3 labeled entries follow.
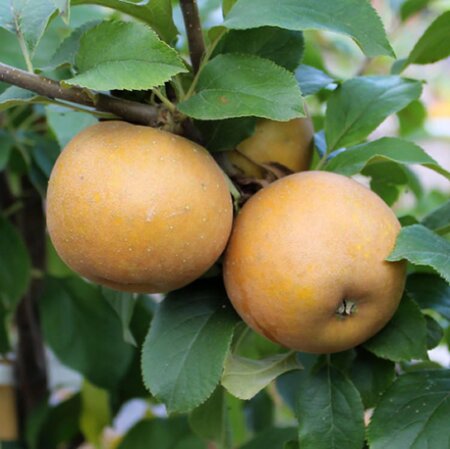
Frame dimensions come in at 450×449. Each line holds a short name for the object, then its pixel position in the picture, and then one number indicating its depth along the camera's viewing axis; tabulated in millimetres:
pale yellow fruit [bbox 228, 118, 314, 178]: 491
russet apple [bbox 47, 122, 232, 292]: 425
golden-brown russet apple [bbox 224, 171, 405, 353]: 435
